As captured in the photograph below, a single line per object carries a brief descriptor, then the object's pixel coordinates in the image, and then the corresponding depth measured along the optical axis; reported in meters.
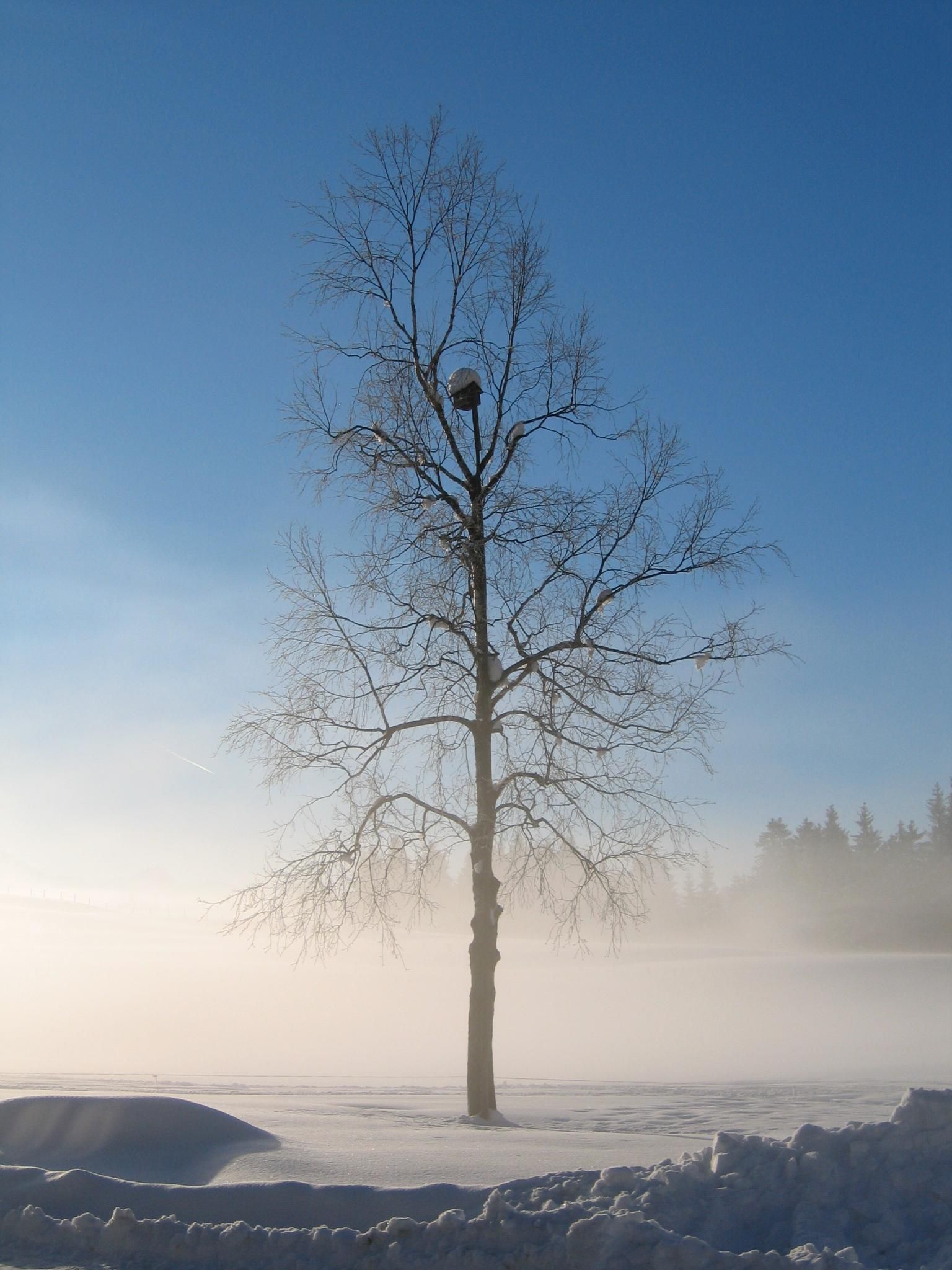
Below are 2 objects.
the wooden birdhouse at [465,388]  10.21
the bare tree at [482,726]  9.65
